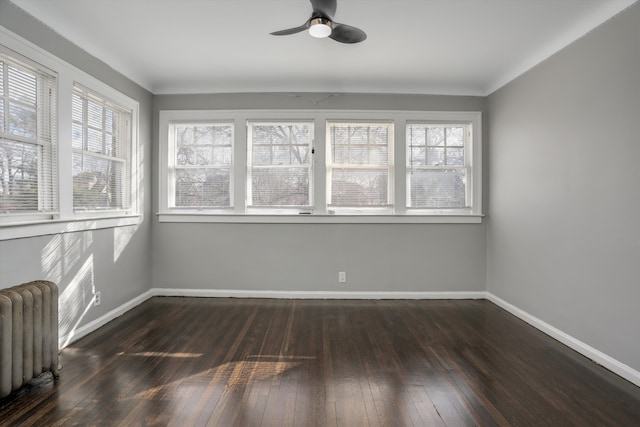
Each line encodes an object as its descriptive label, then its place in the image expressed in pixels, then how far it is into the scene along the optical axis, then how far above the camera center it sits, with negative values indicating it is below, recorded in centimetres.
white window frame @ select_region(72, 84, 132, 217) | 299 +60
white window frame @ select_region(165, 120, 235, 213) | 411 +48
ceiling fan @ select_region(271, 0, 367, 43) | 218 +134
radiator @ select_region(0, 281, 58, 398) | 185 -80
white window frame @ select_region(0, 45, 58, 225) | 244 +50
